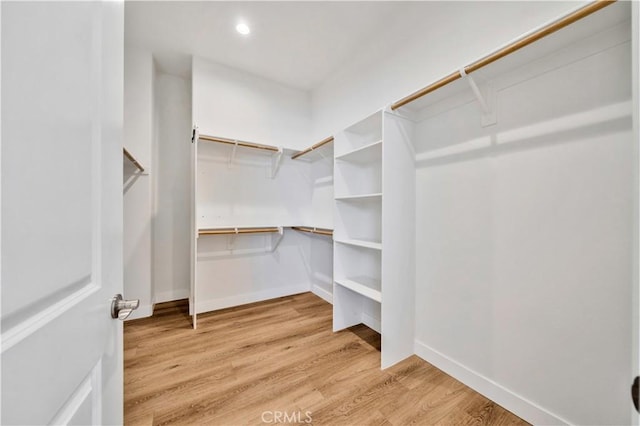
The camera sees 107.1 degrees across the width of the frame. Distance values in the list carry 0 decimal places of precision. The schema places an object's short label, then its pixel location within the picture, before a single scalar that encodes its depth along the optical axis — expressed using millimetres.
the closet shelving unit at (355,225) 2225
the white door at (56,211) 290
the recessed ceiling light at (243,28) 2176
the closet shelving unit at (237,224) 2371
